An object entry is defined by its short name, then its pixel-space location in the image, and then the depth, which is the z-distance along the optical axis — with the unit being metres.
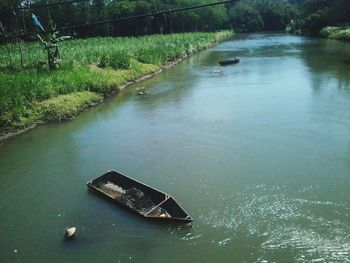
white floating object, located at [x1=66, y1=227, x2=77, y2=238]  10.95
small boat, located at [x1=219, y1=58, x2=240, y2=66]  42.09
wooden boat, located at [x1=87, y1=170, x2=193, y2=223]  11.28
